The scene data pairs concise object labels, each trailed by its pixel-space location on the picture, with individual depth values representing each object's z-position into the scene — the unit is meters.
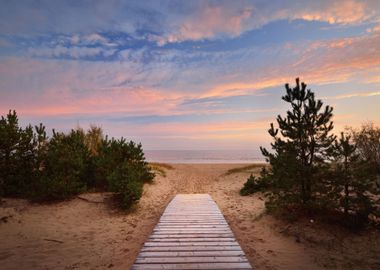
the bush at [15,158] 11.96
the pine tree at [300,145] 8.06
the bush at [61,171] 11.41
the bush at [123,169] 11.42
